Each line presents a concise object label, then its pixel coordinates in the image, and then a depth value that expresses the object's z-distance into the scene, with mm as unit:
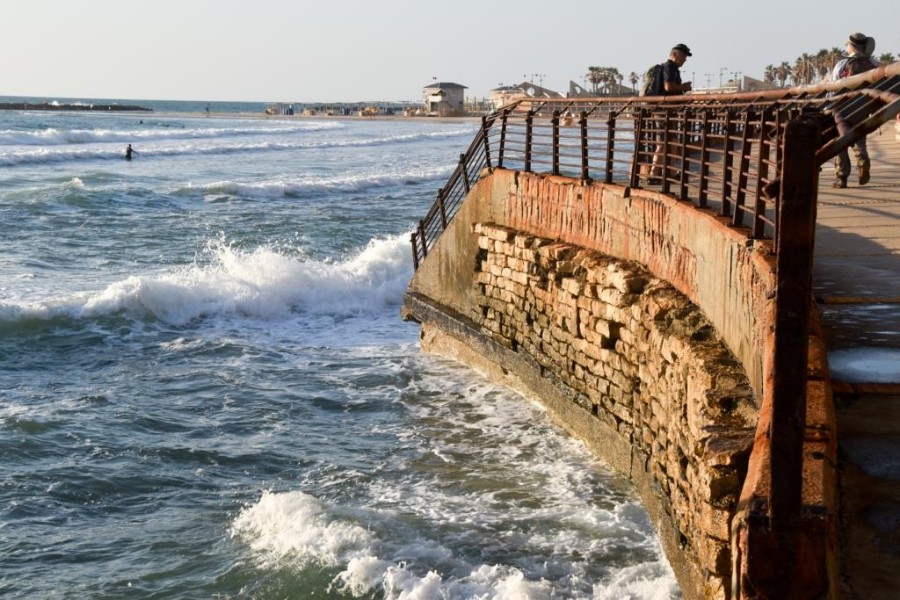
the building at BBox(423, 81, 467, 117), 136750
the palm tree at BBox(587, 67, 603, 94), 137750
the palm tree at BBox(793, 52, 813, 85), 89625
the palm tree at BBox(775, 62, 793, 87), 105300
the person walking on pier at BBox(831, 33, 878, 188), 13000
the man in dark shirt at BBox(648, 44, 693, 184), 14117
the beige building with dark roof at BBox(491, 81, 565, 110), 117012
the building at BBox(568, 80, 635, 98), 60556
